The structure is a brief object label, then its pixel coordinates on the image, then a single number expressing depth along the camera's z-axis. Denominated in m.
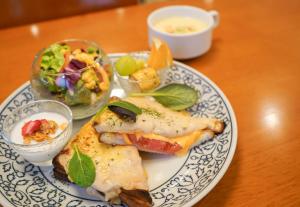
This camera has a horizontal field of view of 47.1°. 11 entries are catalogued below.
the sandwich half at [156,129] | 0.33
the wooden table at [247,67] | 0.32
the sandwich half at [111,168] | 0.29
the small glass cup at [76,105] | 0.39
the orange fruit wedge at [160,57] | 0.42
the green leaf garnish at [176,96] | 0.39
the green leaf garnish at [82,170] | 0.29
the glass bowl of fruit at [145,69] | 0.40
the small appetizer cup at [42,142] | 0.32
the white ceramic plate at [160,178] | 0.30
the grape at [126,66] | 0.41
